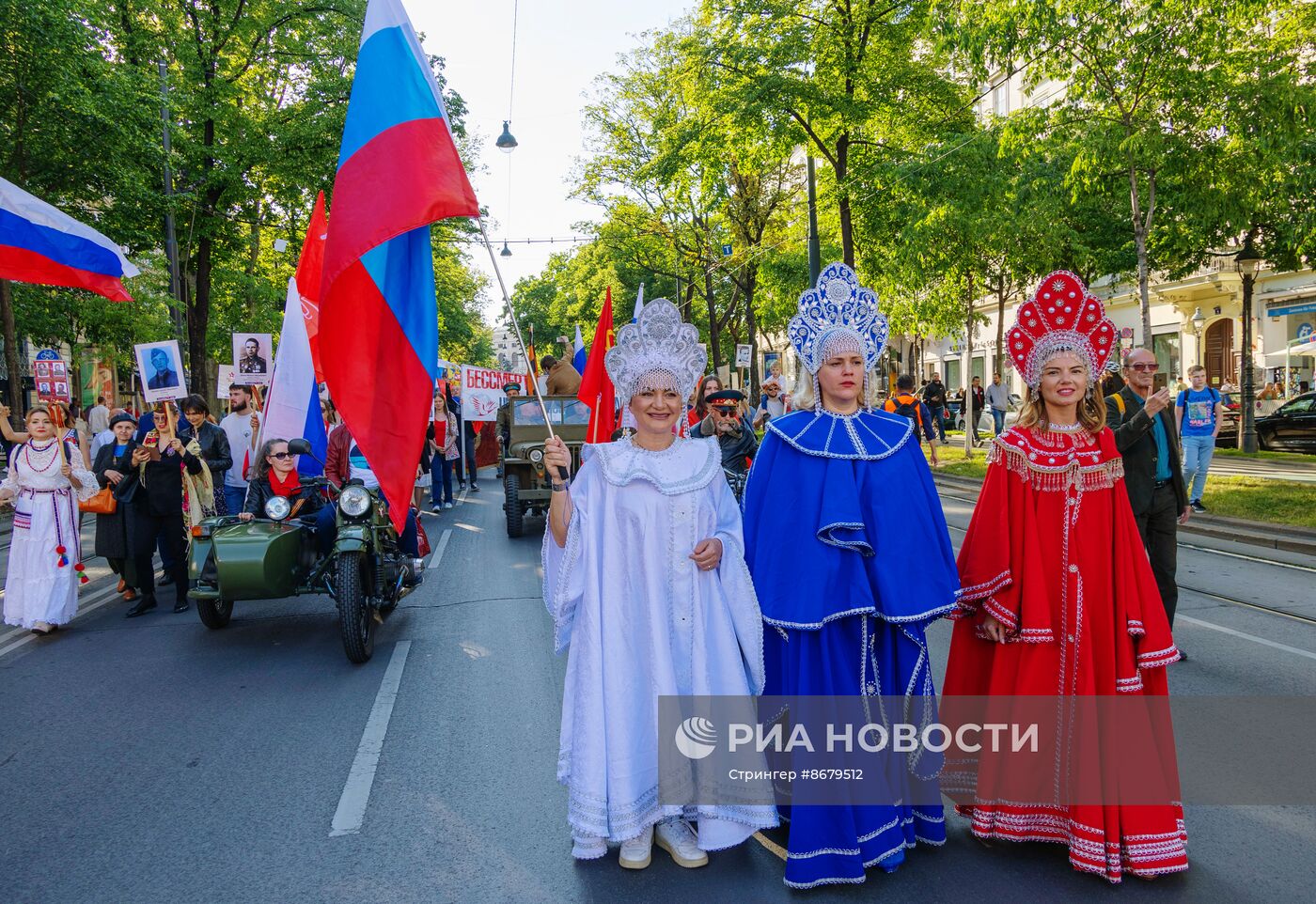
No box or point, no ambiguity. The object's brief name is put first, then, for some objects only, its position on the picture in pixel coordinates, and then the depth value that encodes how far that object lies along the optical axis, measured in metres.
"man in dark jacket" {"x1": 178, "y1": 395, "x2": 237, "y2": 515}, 9.44
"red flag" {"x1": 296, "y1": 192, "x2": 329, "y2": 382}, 8.17
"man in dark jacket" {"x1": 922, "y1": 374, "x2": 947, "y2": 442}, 24.52
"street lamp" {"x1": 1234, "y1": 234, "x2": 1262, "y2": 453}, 19.23
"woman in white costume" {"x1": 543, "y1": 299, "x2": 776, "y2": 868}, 3.51
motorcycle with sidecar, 6.54
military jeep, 12.34
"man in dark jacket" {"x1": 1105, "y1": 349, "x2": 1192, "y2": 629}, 5.85
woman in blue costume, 3.48
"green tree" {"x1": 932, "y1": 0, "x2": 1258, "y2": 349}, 12.50
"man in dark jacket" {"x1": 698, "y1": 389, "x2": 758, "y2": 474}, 7.50
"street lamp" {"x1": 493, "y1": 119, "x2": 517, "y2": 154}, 25.75
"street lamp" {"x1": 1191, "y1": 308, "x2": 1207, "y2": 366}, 32.75
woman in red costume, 3.39
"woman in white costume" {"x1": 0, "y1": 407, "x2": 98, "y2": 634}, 7.73
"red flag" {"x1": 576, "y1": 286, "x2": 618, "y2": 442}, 6.82
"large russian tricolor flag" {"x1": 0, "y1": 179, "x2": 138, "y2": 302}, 7.90
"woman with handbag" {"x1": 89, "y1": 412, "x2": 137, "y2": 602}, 8.48
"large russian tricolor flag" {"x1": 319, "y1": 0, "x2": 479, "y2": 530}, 3.92
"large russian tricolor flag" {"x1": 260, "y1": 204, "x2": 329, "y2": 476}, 7.70
